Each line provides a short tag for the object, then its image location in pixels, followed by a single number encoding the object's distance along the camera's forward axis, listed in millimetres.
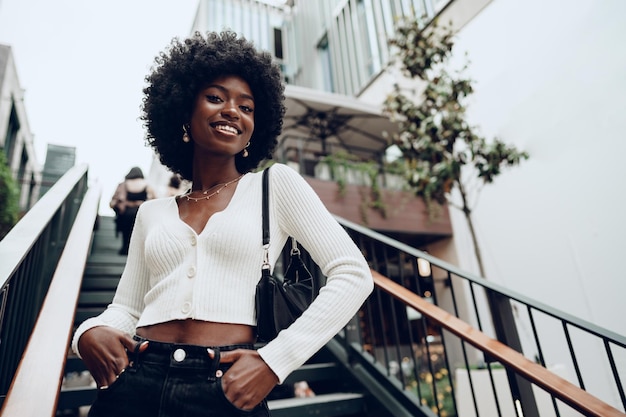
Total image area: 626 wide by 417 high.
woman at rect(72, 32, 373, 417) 889
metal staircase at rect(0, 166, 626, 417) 1403
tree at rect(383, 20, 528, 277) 4906
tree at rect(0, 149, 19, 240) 8656
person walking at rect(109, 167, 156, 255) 4328
